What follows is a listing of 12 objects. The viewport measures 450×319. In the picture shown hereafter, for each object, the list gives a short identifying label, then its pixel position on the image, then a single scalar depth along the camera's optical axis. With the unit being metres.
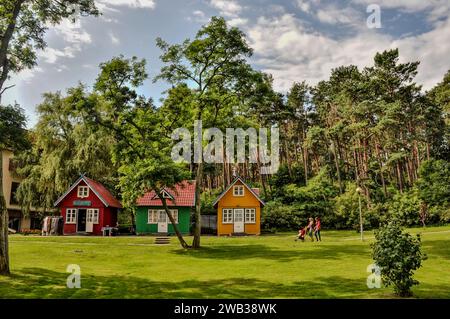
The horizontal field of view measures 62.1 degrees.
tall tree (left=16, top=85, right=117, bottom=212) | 39.69
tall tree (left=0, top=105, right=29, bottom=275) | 25.01
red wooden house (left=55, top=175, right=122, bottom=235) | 37.94
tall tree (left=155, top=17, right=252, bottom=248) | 24.62
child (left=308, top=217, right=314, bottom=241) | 29.02
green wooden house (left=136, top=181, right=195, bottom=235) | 38.31
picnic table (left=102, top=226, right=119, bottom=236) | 36.62
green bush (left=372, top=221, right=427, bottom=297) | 10.90
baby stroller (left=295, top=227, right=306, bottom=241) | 29.02
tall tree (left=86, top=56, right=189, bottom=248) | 22.88
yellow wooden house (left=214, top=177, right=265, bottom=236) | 39.09
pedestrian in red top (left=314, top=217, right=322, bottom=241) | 28.88
